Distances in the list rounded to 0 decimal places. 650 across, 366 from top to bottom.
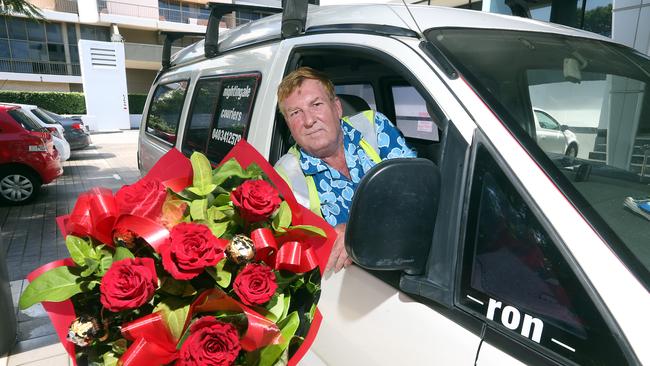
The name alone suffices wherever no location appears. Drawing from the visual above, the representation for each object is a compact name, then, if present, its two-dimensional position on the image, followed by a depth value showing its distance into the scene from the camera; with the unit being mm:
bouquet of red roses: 973
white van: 979
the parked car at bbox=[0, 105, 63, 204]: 7441
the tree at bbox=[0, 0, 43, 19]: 7934
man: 1732
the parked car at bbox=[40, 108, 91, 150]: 12609
